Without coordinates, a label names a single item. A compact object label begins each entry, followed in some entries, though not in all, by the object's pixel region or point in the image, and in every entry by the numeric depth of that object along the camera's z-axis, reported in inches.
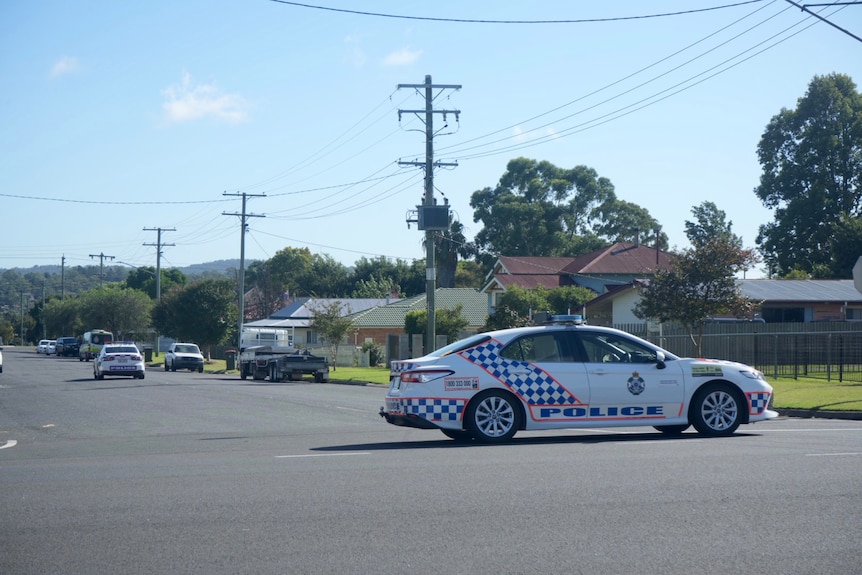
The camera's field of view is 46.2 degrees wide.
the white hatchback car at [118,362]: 1617.9
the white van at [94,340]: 2957.7
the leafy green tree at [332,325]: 2123.5
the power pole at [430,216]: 1432.1
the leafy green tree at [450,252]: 3250.5
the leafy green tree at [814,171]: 2726.4
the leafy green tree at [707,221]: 3267.7
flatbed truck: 1669.5
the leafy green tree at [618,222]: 3425.2
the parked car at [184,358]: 2245.3
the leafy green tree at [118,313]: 3897.6
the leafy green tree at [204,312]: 2891.2
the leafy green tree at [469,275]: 3843.5
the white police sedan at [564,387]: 523.3
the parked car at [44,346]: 3896.7
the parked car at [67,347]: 3595.0
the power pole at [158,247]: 3425.2
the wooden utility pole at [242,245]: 2417.0
